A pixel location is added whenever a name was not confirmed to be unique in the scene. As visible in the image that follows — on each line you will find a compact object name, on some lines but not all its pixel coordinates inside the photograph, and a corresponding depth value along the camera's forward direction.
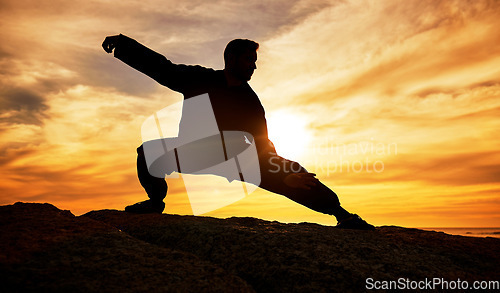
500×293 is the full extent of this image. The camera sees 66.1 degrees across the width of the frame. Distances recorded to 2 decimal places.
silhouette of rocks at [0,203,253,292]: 3.13
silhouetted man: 5.71
